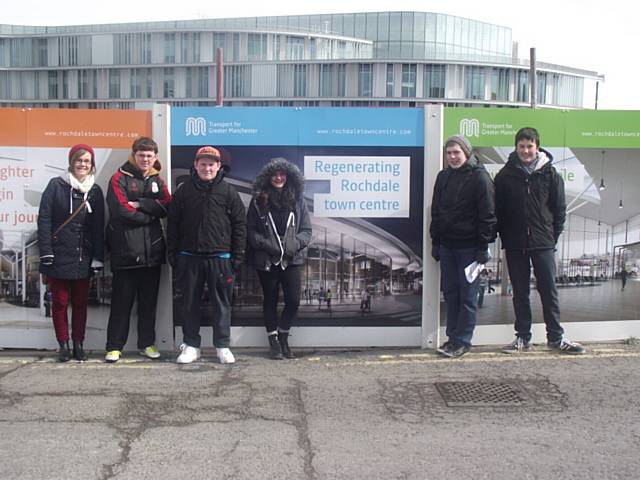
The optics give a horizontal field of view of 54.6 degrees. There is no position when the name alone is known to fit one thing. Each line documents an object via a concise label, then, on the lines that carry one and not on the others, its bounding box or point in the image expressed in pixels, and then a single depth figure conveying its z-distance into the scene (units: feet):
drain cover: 15.12
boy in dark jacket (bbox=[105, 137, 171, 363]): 18.12
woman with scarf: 17.98
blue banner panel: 19.25
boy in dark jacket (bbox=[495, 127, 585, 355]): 19.02
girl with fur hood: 18.43
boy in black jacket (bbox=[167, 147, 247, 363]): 17.98
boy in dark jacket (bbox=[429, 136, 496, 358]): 18.52
